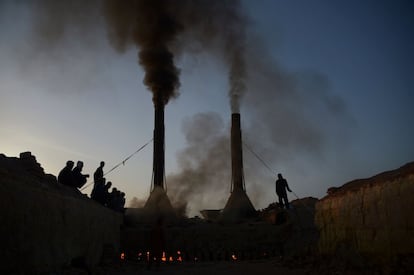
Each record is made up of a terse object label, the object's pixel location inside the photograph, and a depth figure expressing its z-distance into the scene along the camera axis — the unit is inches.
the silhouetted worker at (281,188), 709.9
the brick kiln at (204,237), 606.5
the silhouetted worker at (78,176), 529.5
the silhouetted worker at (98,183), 590.6
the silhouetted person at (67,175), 520.7
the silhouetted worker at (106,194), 600.9
